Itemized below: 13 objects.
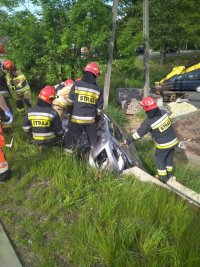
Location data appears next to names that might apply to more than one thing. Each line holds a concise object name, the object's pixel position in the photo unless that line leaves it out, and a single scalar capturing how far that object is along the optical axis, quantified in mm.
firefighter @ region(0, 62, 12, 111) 7379
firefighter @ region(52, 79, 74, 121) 6371
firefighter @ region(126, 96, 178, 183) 6113
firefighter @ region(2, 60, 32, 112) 8141
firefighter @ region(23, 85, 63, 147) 5566
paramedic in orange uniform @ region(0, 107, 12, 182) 4652
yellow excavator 15688
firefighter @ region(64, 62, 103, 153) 5887
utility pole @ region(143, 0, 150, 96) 10377
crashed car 5441
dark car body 17578
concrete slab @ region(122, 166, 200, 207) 5141
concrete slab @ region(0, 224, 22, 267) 3256
